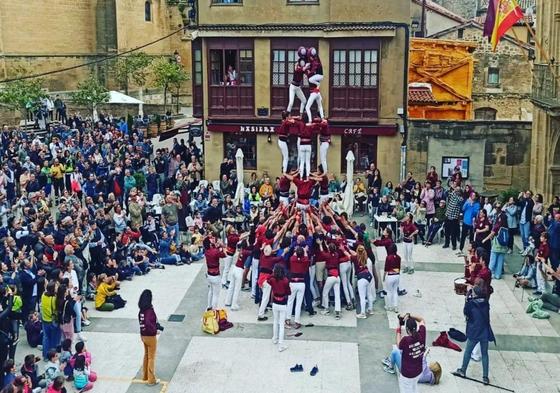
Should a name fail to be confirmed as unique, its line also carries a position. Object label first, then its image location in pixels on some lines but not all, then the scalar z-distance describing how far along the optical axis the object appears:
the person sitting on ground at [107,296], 18.14
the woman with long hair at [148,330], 13.93
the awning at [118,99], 43.94
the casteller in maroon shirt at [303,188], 19.12
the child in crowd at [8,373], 12.79
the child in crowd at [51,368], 13.45
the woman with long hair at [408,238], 20.45
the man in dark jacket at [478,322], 14.16
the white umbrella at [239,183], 25.72
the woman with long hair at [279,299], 15.49
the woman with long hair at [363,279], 17.61
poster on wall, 29.45
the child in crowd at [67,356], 14.30
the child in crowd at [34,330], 15.87
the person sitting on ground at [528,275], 19.61
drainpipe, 29.02
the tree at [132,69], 55.66
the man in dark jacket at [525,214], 22.38
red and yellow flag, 23.48
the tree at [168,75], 54.47
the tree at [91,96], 43.75
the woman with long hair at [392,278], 17.42
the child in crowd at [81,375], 14.20
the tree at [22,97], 40.03
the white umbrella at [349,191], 23.91
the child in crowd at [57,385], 12.47
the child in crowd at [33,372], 13.05
